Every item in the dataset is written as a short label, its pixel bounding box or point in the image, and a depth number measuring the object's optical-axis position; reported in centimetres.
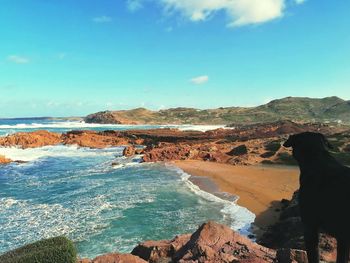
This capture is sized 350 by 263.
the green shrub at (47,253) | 803
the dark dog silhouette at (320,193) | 568
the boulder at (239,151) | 3881
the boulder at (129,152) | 4453
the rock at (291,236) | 979
